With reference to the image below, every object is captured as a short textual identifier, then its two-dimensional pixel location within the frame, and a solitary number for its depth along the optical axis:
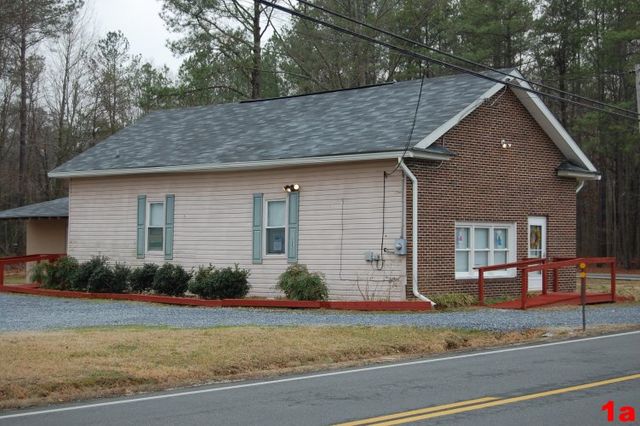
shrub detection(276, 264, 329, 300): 22.64
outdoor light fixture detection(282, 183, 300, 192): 24.30
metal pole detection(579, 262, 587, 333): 17.62
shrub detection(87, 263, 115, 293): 27.03
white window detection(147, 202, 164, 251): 27.86
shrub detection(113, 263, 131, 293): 27.25
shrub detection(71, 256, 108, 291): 27.72
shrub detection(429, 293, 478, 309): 22.17
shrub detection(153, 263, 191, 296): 25.84
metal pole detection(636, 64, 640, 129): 26.14
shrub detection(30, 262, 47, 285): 29.27
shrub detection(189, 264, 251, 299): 24.19
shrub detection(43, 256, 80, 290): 28.56
